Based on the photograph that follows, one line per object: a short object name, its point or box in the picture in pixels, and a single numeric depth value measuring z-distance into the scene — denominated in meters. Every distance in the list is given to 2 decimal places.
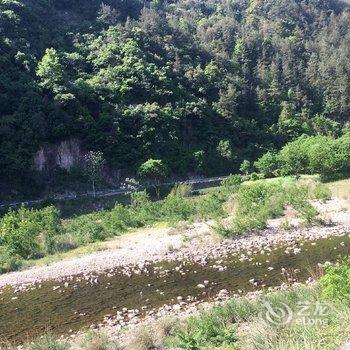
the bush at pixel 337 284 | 8.42
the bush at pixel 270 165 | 55.81
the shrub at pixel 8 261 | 24.73
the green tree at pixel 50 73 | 58.69
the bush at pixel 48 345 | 11.20
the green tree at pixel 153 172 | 52.59
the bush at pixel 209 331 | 9.40
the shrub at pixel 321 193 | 35.47
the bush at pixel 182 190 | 44.49
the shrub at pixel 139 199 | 41.06
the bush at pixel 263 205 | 27.04
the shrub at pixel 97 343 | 11.48
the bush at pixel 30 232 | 26.86
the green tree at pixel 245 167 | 59.52
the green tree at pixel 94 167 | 51.94
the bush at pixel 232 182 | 44.77
